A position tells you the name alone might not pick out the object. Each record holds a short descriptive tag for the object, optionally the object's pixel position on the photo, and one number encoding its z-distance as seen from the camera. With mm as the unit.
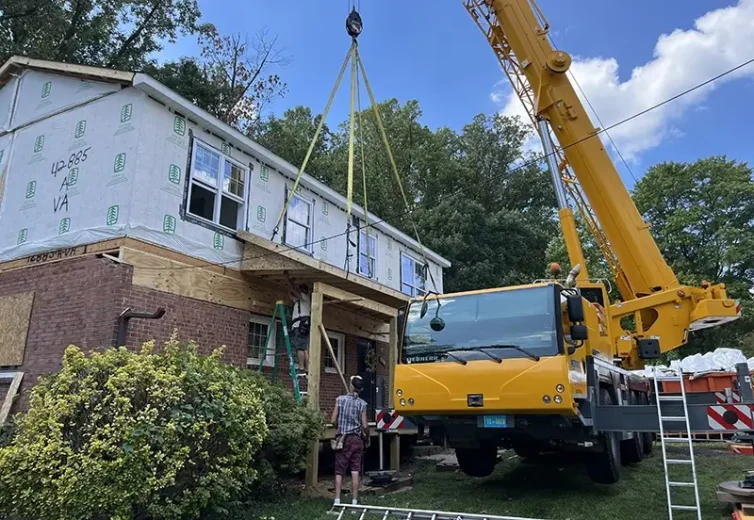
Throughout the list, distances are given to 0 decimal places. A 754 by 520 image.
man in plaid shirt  7461
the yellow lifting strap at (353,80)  10250
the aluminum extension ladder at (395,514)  5676
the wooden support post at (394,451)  10211
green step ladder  9109
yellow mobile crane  6105
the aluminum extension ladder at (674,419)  5694
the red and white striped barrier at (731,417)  5773
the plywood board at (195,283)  8609
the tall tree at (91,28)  19469
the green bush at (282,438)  7215
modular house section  9094
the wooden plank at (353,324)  12391
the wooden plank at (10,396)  8298
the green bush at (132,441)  4941
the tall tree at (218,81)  24266
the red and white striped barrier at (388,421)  8164
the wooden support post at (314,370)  8227
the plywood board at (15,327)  9062
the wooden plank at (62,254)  8648
